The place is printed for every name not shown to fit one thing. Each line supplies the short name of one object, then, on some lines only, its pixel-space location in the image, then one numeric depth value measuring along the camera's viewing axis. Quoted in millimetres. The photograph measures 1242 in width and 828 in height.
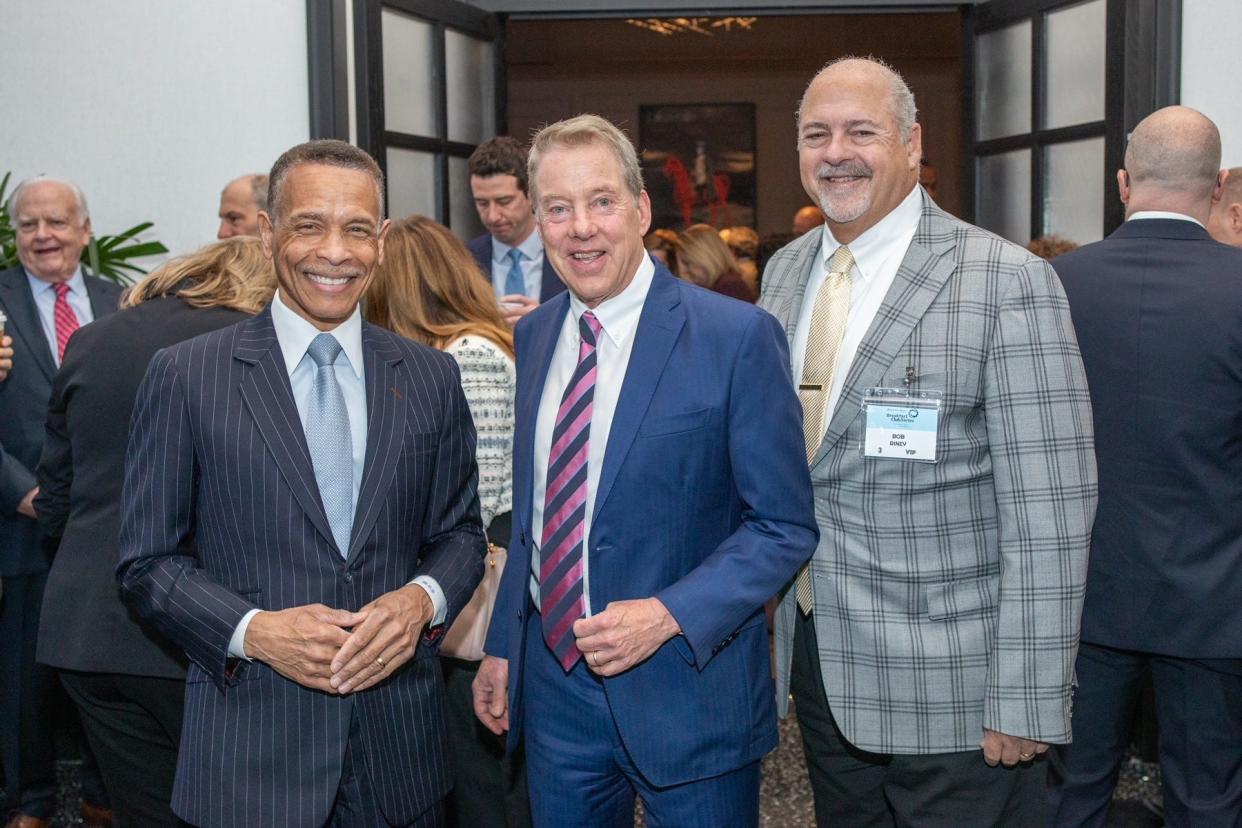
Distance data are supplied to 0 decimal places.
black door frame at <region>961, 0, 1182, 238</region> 4270
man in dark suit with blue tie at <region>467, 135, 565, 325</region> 4133
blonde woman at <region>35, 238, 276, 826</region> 2479
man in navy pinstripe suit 1765
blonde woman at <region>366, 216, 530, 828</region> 2732
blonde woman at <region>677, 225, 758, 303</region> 5531
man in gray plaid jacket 1953
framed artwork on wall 11555
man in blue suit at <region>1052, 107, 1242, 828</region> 2607
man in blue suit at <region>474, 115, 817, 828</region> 1843
